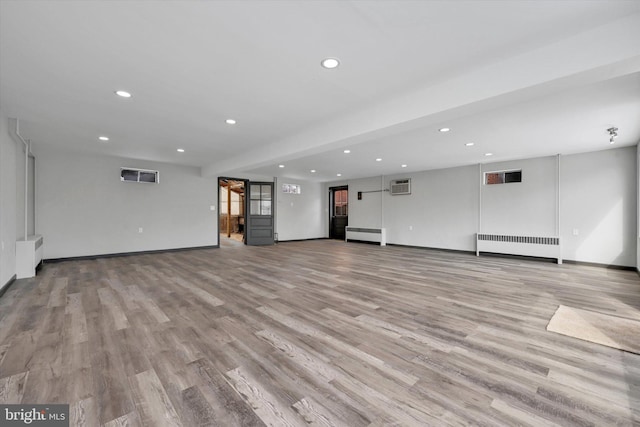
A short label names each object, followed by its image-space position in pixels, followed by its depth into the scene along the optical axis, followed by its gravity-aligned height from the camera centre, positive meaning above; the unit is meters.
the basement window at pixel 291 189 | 10.14 +0.93
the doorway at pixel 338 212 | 11.29 +0.02
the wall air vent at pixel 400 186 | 8.65 +0.85
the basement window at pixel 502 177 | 6.59 +0.91
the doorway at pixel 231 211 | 12.39 +0.08
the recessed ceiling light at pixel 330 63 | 2.41 +1.38
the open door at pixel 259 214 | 9.14 -0.05
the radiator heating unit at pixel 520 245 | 5.98 -0.80
